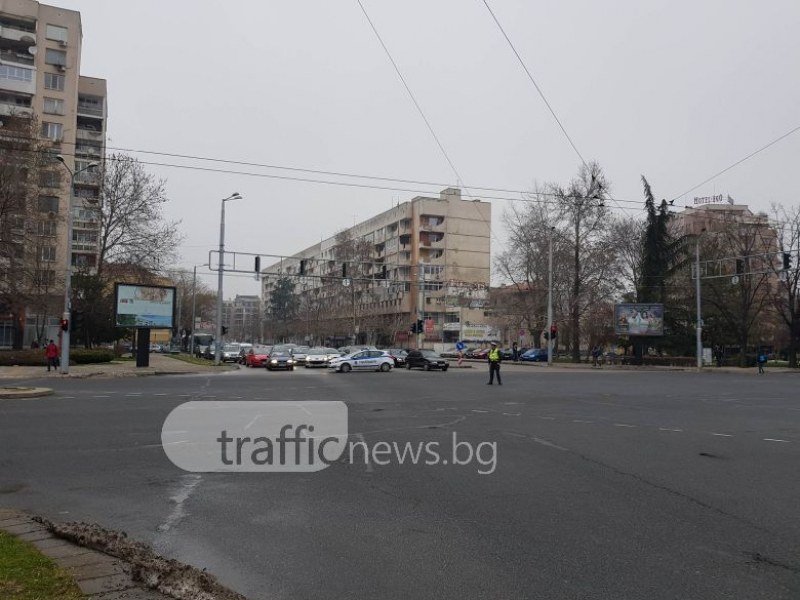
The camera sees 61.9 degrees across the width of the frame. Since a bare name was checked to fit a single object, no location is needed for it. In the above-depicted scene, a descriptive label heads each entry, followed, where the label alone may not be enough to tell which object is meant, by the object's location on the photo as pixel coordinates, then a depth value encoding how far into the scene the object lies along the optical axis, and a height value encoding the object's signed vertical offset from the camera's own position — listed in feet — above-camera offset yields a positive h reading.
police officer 91.91 -2.59
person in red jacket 111.96 -3.29
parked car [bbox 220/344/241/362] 186.91 -4.89
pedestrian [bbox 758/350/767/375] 150.10 -3.41
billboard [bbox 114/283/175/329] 124.77 +5.57
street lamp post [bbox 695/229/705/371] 164.76 +0.70
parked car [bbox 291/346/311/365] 173.47 -4.50
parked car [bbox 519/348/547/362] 216.74 -4.36
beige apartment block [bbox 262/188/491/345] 303.89 +30.33
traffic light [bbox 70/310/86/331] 105.40 +2.19
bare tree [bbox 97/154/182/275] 152.56 +26.96
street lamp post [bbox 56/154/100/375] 104.47 +3.50
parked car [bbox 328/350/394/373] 136.87 -4.81
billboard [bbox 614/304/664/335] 179.63 +6.72
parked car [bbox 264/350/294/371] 140.05 -5.02
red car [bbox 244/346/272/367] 154.10 -4.40
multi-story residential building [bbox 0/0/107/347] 193.47 +78.53
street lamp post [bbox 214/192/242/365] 141.08 +13.09
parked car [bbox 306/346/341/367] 158.40 -4.44
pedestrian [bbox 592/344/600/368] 183.60 -3.59
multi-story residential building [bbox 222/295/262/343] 511.69 +5.15
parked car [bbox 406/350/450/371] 146.82 -4.55
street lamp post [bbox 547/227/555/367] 167.22 +6.43
